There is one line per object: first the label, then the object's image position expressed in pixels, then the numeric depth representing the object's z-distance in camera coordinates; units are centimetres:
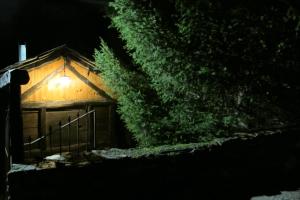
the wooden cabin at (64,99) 1209
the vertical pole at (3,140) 1061
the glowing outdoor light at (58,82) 1242
